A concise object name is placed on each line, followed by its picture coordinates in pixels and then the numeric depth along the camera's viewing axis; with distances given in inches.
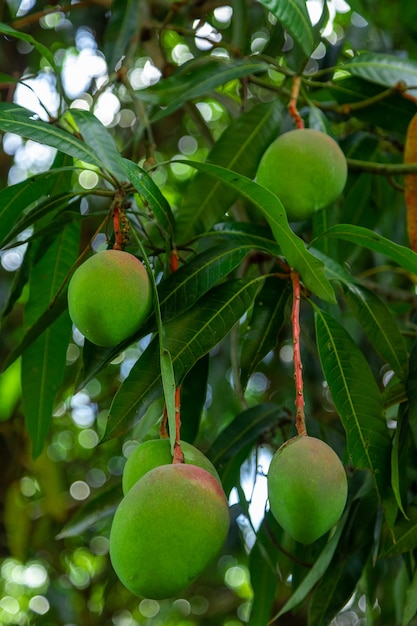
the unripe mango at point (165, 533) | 27.2
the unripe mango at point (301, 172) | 43.1
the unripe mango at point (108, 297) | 34.4
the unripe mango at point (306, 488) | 31.4
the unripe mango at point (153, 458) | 32.8
